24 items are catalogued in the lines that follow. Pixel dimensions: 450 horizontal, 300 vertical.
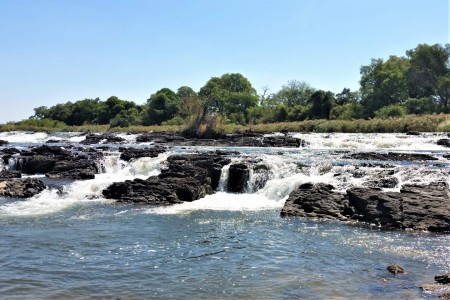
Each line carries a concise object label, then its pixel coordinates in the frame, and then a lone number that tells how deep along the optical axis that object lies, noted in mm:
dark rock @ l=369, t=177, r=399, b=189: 16797
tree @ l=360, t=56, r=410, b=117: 71000
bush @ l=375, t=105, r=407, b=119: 56775
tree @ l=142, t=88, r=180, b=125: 89938
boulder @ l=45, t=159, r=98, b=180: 21719
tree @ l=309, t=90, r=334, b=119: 69125
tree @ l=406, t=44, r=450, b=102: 69500
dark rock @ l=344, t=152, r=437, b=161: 22975
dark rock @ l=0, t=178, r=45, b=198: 17672
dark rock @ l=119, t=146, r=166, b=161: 24719
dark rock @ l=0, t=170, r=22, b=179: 21441
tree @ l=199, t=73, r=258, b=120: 95938
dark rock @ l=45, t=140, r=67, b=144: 46184
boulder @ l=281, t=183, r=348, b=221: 13531
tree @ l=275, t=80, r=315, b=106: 99681
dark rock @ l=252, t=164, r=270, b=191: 19359
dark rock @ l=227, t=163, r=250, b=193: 19719
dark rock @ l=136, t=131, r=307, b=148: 37312
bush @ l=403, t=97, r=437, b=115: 61844
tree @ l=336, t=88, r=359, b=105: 78300
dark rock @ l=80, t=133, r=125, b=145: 43844
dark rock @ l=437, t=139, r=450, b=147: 31422
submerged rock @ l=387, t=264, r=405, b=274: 8188
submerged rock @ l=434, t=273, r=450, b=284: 7442
